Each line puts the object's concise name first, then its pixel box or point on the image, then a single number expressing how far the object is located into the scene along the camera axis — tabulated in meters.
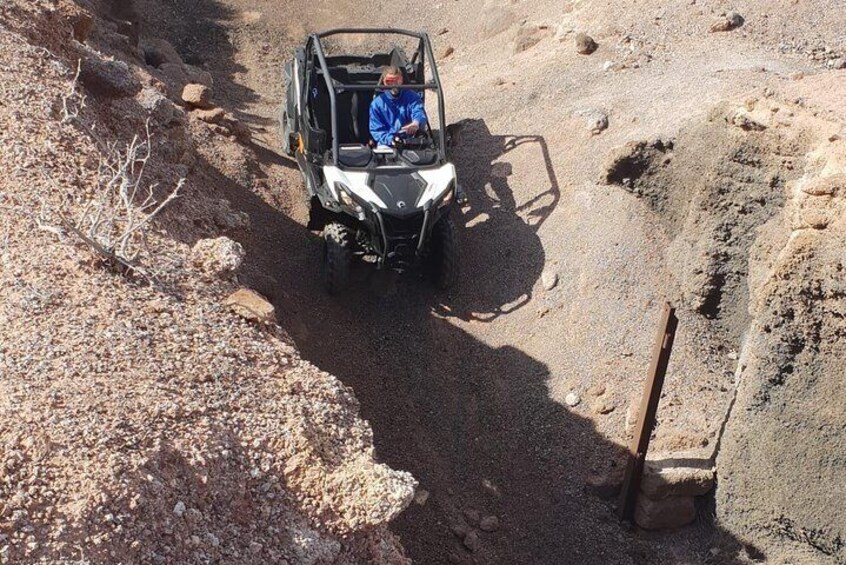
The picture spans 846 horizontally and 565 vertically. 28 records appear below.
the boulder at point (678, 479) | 7.30
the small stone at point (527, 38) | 14.26
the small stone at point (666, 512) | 7.40
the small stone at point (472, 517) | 7.59
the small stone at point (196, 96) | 12.04
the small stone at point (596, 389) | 8.65
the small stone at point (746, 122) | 7.37
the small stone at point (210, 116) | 11.81
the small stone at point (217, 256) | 6.37
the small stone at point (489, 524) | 7.52
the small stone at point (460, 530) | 7.40
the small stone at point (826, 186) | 5.99
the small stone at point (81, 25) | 10.04
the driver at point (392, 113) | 10.09
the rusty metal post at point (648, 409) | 7.07
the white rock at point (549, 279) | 9.60
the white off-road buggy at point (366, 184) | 9.05
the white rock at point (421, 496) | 6.46
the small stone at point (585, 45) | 12.63
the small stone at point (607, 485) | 7.90
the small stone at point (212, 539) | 4.43
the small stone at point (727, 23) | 12.46
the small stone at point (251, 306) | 6.02
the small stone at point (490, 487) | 7.92
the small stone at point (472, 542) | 7.30
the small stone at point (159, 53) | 14.11
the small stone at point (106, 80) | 9.02
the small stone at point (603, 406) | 8.48
